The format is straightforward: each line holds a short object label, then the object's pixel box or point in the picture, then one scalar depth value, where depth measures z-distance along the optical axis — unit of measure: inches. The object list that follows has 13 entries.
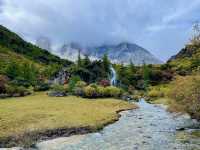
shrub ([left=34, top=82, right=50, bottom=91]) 4338.6
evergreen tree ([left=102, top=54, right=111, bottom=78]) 6287.4
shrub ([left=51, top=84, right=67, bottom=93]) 4033.0
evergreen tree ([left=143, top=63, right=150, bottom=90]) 6065.0
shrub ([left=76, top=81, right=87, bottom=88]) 4252.7
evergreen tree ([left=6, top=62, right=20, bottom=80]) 4640.8
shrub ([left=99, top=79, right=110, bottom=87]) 4626.0
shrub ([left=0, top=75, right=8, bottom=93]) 3565.5
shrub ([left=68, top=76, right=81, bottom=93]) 4109.3
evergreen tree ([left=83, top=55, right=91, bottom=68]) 6210.6
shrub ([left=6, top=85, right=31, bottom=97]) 3587.6
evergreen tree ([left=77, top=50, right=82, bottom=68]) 6061.0
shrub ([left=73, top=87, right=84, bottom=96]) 3947.1
